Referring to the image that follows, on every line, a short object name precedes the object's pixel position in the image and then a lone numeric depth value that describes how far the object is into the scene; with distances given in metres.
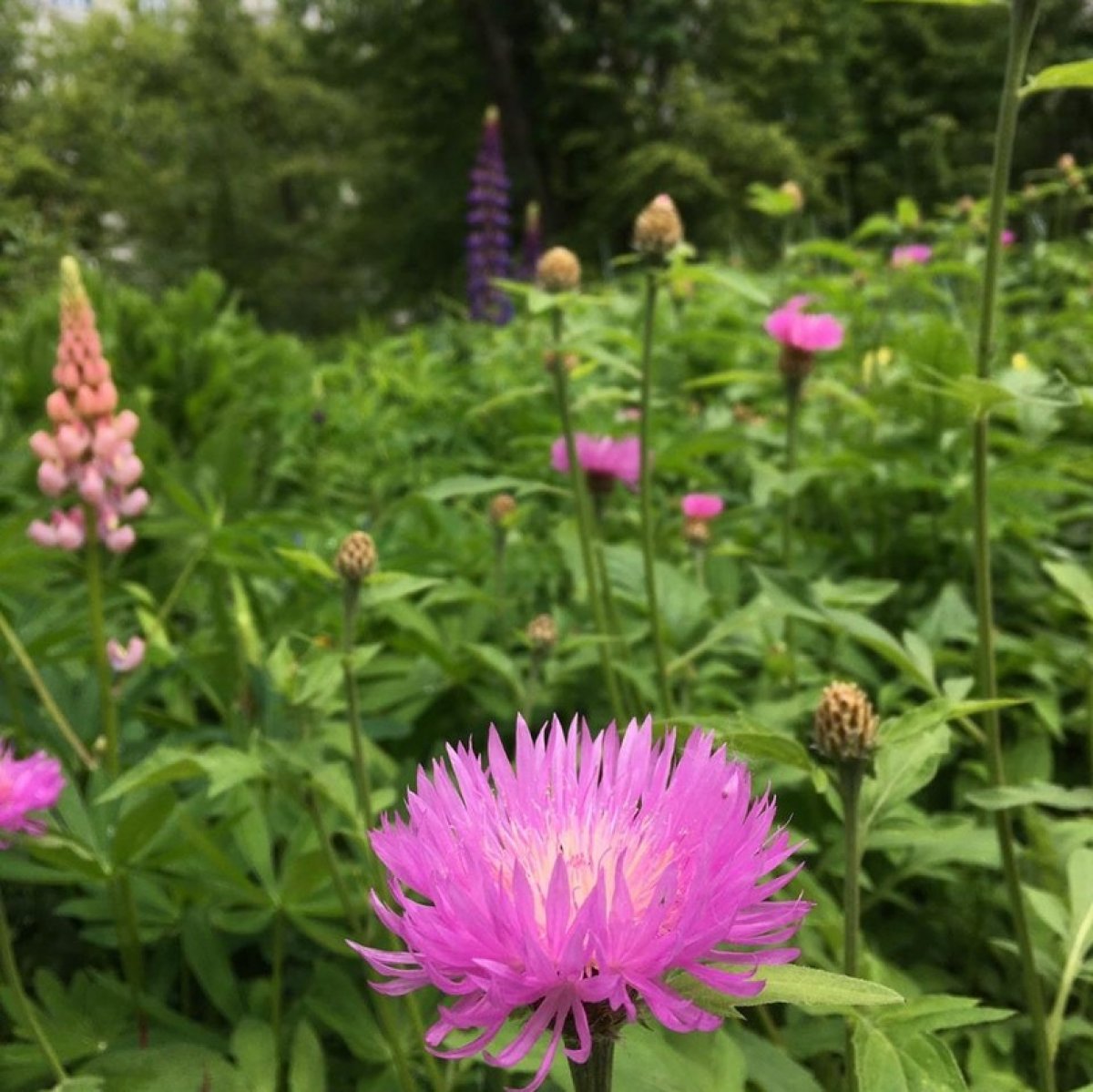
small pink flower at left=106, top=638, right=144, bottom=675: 0.58
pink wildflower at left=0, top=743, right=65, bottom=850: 0.40
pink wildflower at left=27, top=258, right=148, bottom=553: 0.52
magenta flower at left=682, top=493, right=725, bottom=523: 0.67
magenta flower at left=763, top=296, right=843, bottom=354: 0.66
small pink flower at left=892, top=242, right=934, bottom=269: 0.99
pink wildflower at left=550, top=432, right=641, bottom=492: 0.66
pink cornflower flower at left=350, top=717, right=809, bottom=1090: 0.24
